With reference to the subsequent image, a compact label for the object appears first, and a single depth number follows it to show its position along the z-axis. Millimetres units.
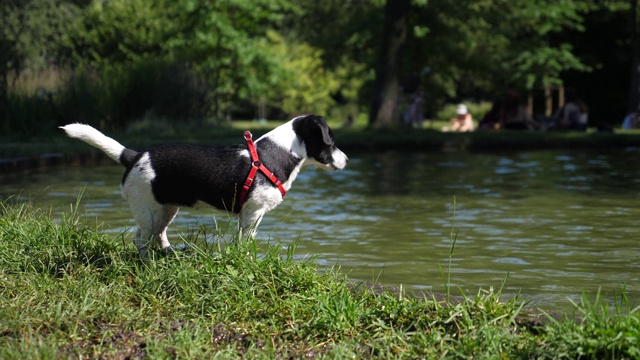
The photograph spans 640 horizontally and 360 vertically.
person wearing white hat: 31572
